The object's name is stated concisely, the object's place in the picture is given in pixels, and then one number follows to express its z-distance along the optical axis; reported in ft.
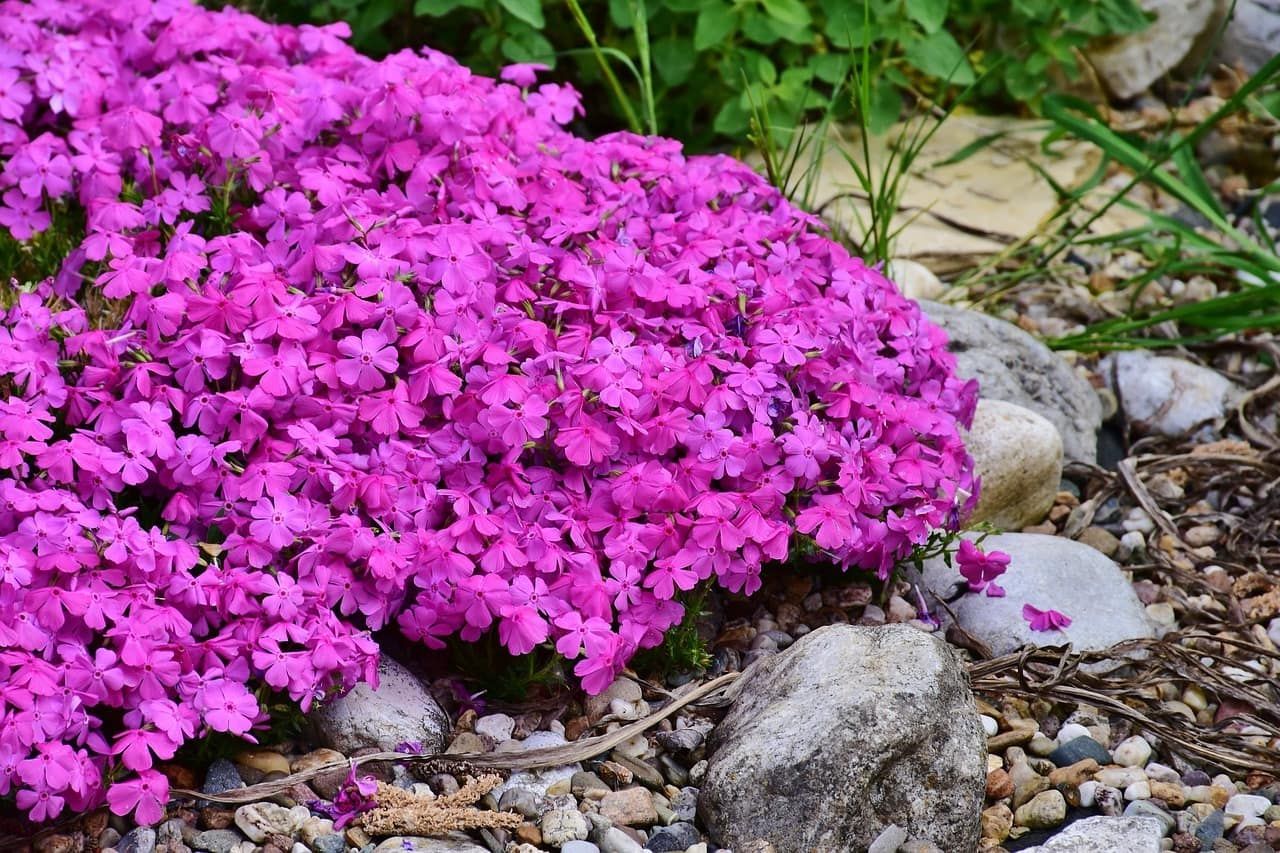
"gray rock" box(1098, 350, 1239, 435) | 11.43
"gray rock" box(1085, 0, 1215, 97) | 16.20
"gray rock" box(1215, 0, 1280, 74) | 16.66
